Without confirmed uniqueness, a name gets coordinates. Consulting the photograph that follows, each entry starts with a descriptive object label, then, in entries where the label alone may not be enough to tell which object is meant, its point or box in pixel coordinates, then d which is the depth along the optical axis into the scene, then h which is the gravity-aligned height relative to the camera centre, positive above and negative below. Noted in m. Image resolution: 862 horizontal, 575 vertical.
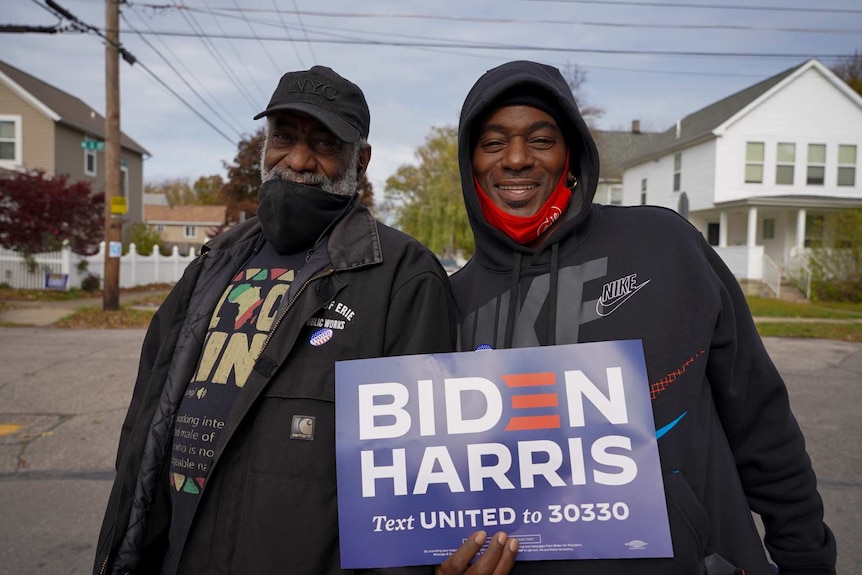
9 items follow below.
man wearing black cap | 1.81 -0.28
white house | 24.00 +4.34
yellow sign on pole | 14.95 +1.16
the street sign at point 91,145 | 17.36 +2.91
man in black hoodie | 1.78 -0.12
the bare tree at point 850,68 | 45.84 +14.68
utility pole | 15.07 +2.56
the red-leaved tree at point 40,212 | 19.59 +1.27
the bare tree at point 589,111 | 33.94 +8.02
